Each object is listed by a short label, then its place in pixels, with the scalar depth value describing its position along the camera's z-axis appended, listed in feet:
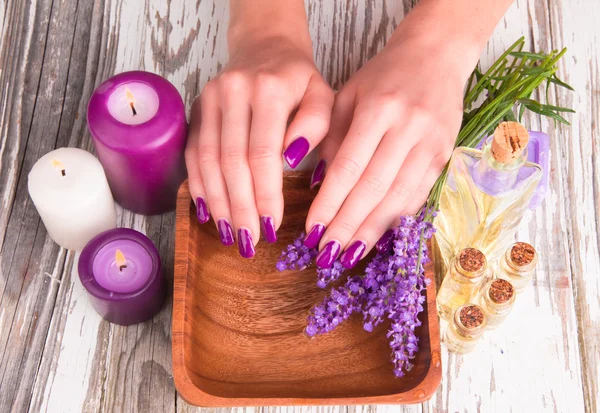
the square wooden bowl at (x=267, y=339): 2.47
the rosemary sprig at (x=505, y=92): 2.81
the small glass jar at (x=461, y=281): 2.45
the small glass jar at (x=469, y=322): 2.51
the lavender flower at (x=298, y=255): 2.59
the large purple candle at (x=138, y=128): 2.54
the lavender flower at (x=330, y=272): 2.55
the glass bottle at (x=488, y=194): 2.18
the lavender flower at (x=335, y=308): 2.53
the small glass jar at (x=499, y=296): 2.48
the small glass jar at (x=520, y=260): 2.54
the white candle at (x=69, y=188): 2.60
